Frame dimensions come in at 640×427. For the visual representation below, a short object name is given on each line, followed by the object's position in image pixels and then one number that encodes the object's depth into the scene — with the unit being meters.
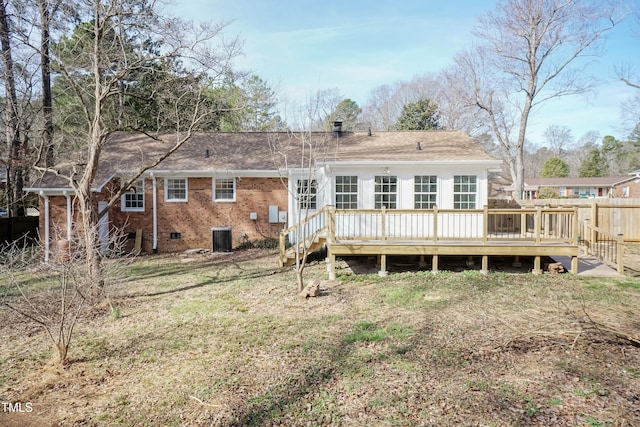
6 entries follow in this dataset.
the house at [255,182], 11.92
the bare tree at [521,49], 19.34
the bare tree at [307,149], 11.27
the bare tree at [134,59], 7.80
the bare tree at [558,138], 56.16
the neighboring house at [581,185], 39.55
